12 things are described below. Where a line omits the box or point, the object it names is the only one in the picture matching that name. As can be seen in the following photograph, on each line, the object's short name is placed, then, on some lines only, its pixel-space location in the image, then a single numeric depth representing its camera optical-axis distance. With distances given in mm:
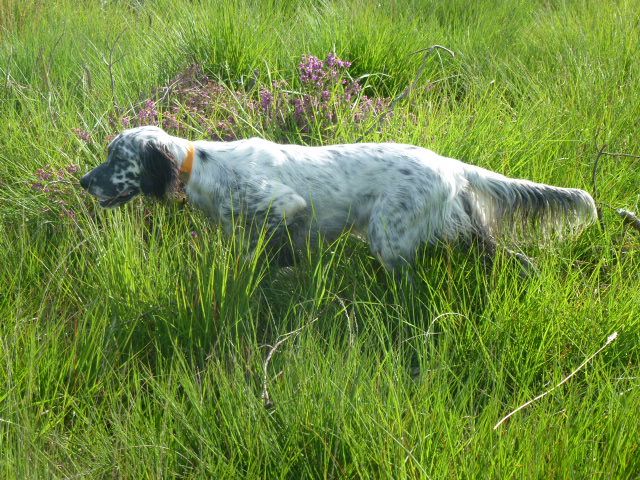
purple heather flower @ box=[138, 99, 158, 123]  4617
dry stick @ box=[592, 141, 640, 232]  3871
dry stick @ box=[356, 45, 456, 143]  4644
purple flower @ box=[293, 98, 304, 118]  4762
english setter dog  3736
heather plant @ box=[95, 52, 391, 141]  4664
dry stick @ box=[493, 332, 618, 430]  2424
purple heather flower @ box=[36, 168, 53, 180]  4219
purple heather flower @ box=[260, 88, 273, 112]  4812
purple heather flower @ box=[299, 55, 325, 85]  4902
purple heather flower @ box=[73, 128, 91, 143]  4453
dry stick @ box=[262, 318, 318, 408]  2645
